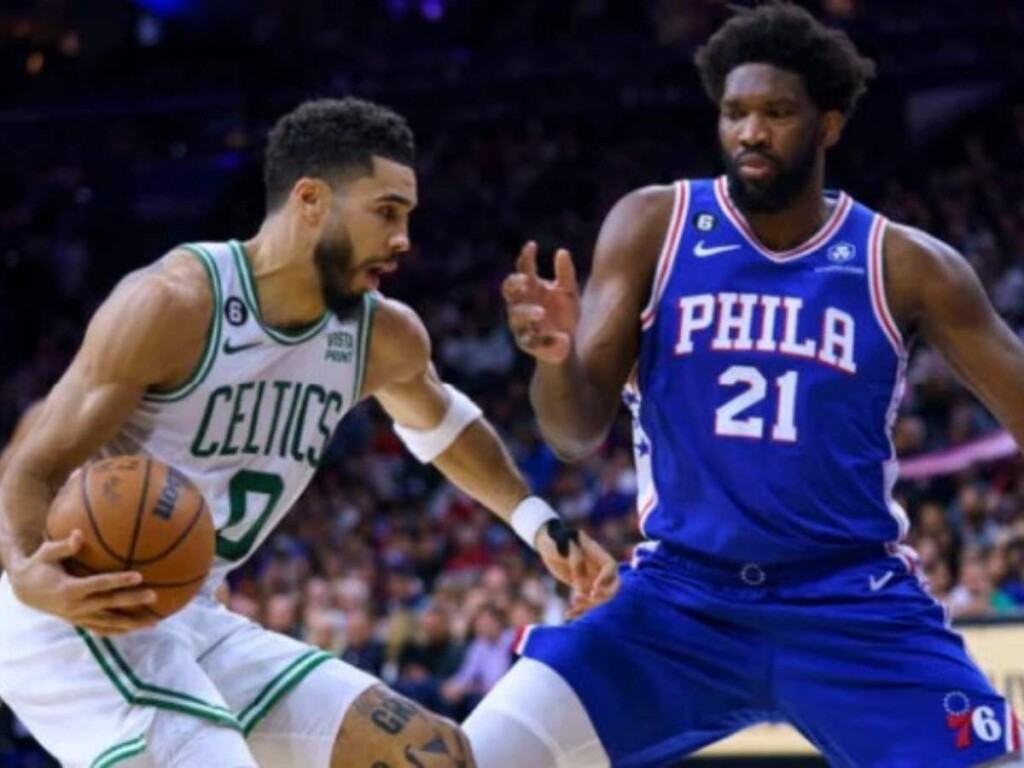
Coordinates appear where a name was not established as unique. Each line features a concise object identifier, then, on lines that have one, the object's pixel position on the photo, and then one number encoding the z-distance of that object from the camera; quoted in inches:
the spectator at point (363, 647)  455.5
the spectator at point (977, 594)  423.8
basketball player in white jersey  186.5
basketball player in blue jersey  191.2
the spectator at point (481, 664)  435.8
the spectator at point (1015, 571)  427.5
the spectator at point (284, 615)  489.1
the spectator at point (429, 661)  440.1
